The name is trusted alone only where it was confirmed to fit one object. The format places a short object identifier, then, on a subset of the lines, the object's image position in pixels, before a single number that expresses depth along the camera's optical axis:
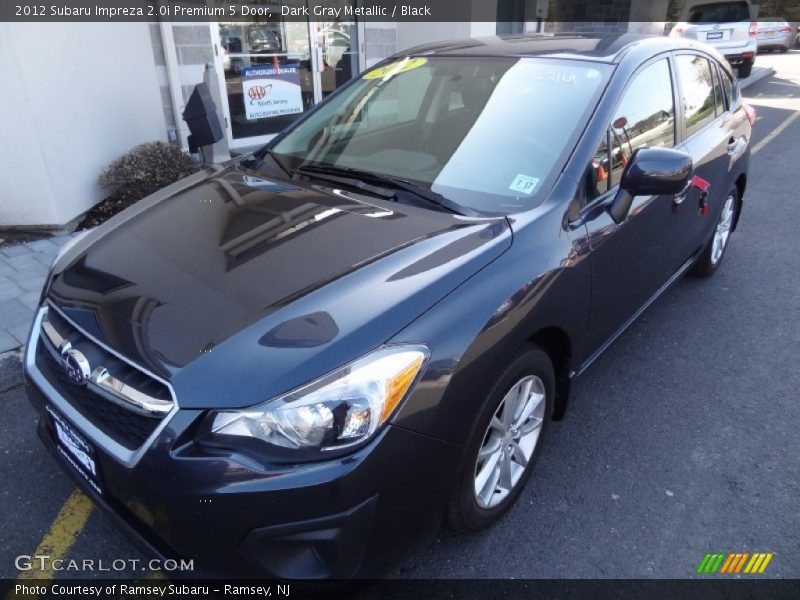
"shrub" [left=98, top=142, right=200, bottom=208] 5.39
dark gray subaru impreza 1.60
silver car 22.14
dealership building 4.70
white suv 13.62
